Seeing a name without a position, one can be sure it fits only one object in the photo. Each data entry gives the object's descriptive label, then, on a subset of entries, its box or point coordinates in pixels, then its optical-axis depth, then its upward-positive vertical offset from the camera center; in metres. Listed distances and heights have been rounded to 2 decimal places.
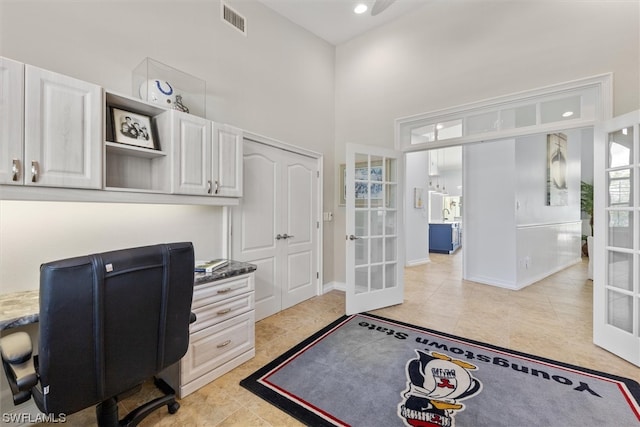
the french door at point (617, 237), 2.25 -0.21
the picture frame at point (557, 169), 5.14 +0.89
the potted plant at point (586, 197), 6.26 +0.41
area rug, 1.68 -1.27
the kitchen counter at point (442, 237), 7.82 -0.70
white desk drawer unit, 1.92 -0.95
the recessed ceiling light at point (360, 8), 3.41 +2.65
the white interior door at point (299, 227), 3.53 -0.19
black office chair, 1.01 -0.50
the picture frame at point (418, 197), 6.57 +0.41
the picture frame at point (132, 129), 1.90 +0.62
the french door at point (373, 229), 3.28 -0.20
